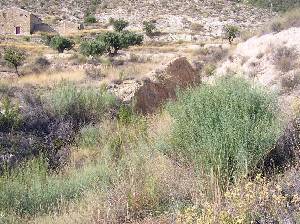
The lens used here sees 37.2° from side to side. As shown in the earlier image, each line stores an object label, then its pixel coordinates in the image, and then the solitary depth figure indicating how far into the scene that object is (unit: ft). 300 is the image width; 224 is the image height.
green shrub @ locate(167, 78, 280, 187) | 17.52
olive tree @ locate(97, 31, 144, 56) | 119.53
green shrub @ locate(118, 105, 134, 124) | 32.16
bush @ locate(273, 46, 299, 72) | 46.34
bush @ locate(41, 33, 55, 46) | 151.29
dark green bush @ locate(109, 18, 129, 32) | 173.78
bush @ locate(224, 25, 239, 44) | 138.21
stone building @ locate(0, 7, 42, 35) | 173.17
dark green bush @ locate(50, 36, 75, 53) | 126.41
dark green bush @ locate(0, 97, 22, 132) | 34.21
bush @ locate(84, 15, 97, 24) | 192.35
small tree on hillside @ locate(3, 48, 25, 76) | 83.46
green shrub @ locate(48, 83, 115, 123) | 38.99
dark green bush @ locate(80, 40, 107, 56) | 107.78
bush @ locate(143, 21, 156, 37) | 166.58
